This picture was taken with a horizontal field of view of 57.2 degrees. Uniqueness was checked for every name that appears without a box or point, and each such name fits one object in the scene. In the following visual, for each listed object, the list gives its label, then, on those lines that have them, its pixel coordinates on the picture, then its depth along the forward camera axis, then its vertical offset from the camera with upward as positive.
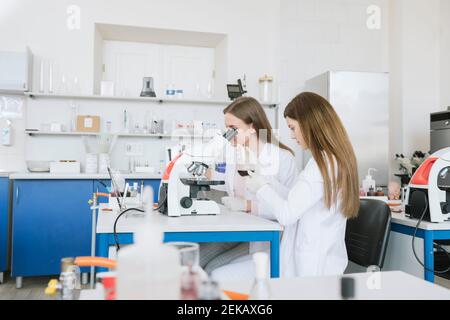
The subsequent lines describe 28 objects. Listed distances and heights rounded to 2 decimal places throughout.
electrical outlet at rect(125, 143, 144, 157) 4.14 +0.23
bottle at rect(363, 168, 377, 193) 2.69 -0.06
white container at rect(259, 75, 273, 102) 4.20 +0.87
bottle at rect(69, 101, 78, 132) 3.95 +0.53
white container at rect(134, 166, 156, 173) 3.96 +0.02
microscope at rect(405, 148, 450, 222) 1.89 -0.07
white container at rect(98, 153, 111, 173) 3.84 +0.09
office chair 1.78 -0.27
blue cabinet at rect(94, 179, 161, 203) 3.44 -0.10
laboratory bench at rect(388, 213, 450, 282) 1.87 -0.30
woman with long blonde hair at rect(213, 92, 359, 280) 1.64 -0.10
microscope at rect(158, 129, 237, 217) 1.81 -0.07
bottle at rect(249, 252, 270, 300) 0.68 -0.18
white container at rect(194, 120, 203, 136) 4.25 +0.45
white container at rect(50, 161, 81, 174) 3.63 +0.03
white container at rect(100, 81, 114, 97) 3.98 +0.79
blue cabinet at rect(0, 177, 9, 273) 3.23 -0.39
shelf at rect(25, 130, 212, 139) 3.83 +0.36
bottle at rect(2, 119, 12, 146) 3.83 +0.32
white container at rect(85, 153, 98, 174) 3.77 +0.07
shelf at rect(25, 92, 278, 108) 3.85 +0.72
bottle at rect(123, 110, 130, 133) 4.07 +0.49
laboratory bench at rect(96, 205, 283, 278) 1.53 -0.22
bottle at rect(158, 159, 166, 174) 4.14 +0.07
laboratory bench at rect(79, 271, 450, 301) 0.81 -0.24
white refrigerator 3.96 +0.61
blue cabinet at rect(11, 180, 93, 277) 3.21 -0.42
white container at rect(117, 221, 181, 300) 0.56 -0.13
